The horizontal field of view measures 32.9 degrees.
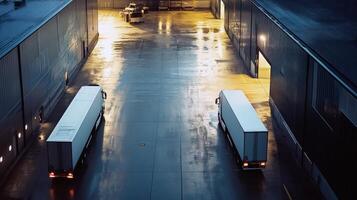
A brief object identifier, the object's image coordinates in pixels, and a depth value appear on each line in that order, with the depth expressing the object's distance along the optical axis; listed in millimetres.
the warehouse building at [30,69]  30859
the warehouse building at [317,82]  24969
